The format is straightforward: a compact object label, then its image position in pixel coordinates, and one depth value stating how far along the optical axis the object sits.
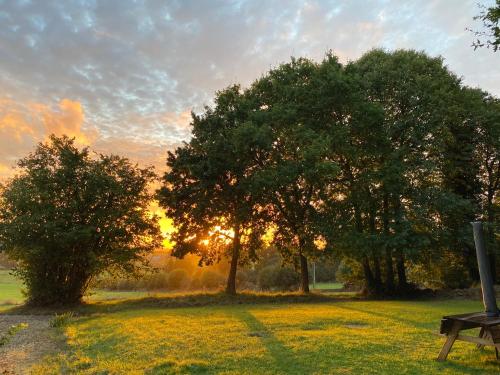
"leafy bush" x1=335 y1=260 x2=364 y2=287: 38.78
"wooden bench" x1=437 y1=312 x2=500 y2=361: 8.76
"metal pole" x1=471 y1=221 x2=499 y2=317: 9.39
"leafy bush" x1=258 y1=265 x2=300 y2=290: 50.91
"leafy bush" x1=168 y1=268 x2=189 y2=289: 54.81
